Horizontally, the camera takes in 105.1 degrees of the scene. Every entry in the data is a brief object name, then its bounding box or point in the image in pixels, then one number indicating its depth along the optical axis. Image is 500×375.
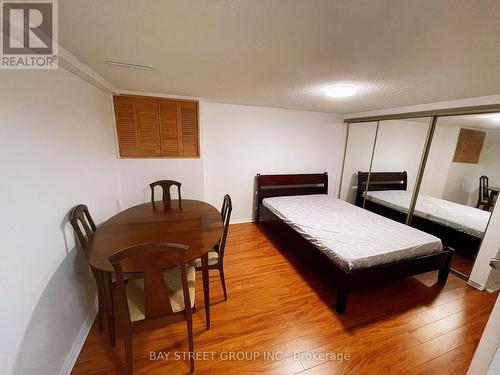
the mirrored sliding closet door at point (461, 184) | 2.20
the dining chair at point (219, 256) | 1.73
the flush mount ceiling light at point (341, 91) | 1.97
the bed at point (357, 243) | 1.74
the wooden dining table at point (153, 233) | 1.31
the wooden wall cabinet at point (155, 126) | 2.62
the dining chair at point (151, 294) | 1.03
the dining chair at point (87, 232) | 1.37
